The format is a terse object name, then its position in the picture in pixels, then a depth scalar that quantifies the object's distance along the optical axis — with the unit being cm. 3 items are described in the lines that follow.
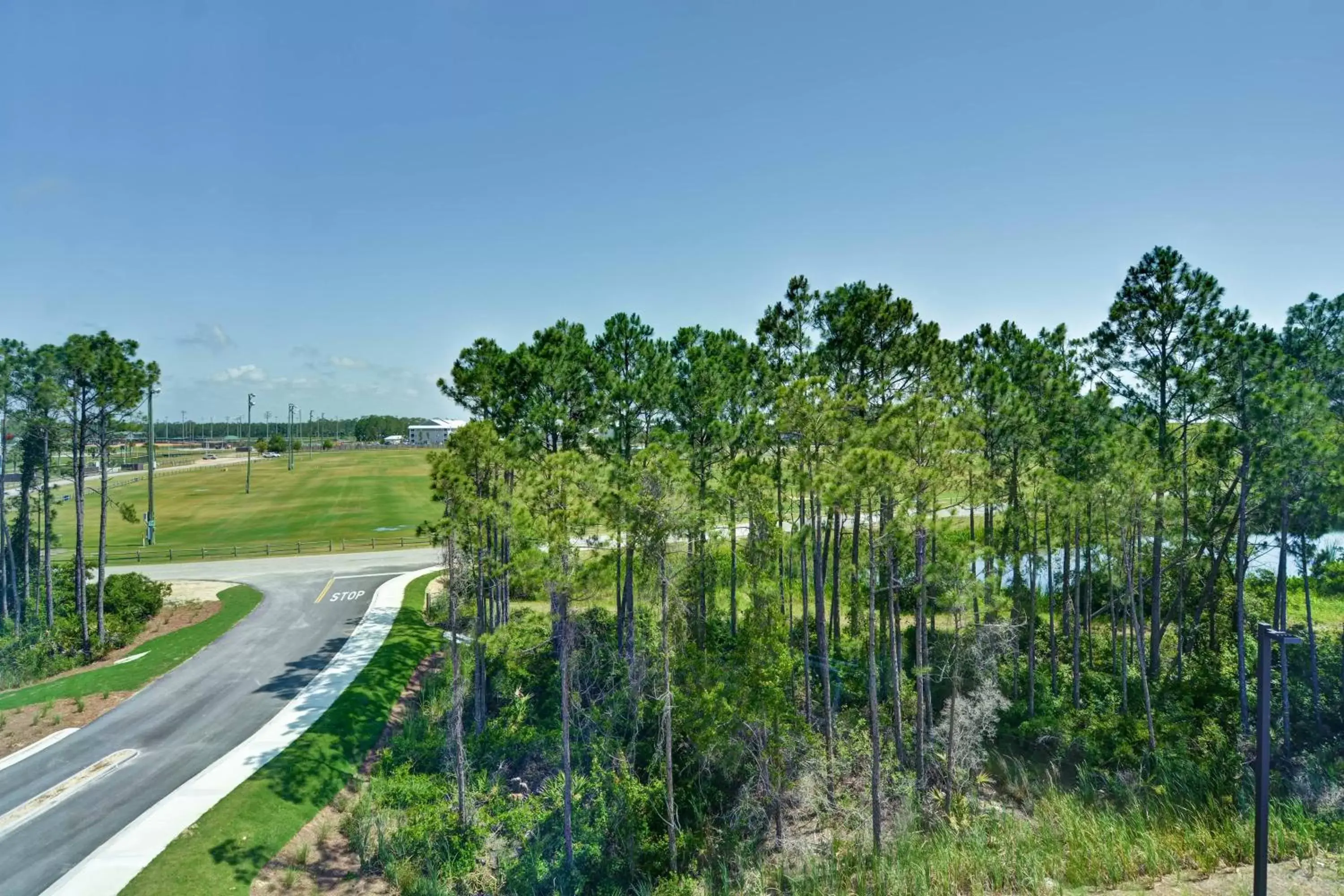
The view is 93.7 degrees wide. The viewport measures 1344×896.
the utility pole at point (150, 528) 4984
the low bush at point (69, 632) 2661
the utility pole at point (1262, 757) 917
